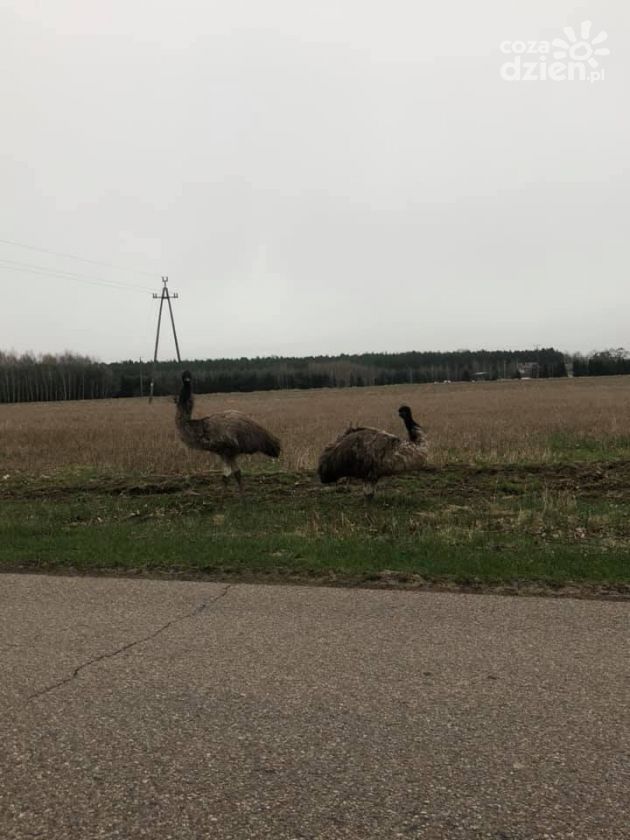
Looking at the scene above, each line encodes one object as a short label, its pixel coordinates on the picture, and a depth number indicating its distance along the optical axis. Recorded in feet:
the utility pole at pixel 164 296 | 197.88
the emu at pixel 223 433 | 45.68
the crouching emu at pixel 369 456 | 40.37
